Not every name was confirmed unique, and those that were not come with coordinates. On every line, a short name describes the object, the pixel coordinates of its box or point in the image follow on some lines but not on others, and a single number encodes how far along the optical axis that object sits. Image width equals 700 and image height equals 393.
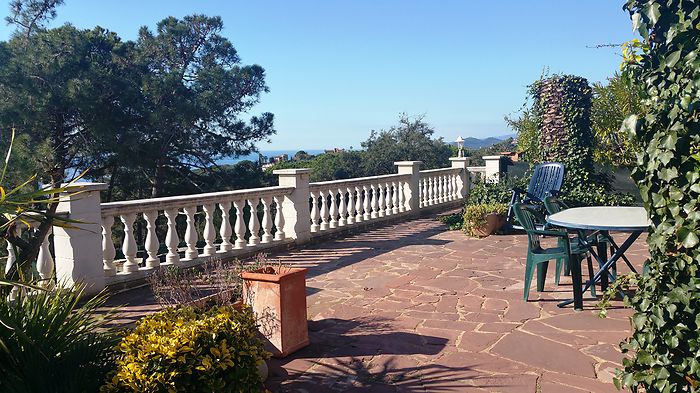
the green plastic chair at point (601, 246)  5.35
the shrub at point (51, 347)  2.51
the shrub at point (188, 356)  2.45
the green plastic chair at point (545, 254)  4.77
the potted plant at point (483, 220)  9.20
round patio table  4.43
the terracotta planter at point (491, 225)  9.22
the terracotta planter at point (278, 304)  3.80
